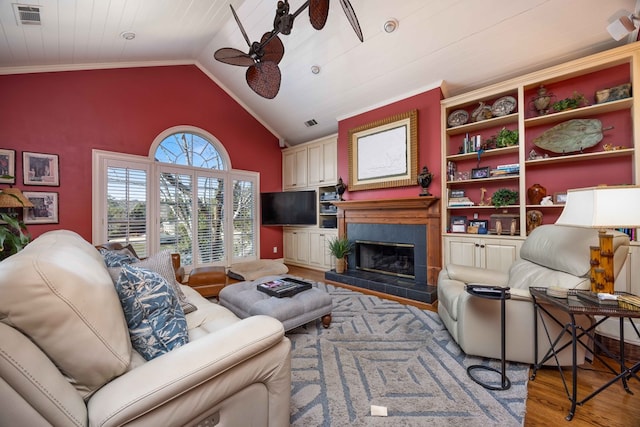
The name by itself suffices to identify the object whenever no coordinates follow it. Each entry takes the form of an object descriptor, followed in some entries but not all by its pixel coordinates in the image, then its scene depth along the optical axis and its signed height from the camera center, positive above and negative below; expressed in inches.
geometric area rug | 56.2 -44.5
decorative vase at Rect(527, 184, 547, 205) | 117.3 +9.0
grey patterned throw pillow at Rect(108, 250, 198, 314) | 72.3 -15.9
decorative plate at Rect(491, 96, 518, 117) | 123.5 +52.6
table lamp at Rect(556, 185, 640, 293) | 53.4 -0.6
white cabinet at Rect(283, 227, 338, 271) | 196.4 -27.6
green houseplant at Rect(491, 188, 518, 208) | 123.0 +7.2
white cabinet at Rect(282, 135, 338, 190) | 195.0 +40.7
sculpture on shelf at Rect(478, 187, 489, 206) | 134.0 +8.4
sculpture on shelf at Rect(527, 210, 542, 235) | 115.8 -2.9
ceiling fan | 82.7 +56.6
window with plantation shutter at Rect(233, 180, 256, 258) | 202.8 -3.2
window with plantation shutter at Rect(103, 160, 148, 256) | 146.9 +5.0
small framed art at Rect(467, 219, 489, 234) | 130.1 -6.8
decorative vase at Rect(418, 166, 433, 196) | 136.2 +18.2
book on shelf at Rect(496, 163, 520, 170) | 120.9 +22.4
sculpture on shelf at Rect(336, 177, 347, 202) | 174.9 +18.2
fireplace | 136.6 -19.8
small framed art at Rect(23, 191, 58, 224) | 122.7 +3.4
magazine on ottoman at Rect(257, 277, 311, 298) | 89.8 -27.1
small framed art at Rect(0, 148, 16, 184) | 117.2 +23.9
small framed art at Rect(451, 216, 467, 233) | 134.7 -6.3
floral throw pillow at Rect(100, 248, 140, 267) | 60.9 -11.1
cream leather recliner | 67.7 -25.8
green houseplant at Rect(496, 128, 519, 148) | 122.7 +36.3
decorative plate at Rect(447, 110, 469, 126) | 137.1 +51.5
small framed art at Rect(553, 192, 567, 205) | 111.7 +6.4
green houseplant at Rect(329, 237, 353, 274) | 166.6 -24.4
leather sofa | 27.1 -19.6
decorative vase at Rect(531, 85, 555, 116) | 115.3 +51.1
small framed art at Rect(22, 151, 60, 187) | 122.6 +22.8
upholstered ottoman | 83.4 -31.1
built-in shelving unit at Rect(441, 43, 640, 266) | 103.3 +30.2
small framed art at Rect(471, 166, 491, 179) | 128.2 +20.6
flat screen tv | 201.3 +5.0
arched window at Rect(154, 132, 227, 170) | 169.8 +44.1
